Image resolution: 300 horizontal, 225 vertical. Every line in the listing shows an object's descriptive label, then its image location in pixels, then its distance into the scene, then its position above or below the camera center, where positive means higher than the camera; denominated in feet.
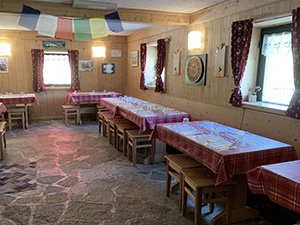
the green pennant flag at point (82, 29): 13.02 +2.43
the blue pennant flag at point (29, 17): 12.04 +2.78
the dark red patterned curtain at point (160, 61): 18.18 +1.10
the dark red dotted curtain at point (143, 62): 21.35 +1.17
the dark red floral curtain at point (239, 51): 11.11 +1.25
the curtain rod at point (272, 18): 9.49 +2.46
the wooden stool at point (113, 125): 15.12 -3.14
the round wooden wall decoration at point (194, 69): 14.48 +0.48
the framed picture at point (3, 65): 22.39 +0.73
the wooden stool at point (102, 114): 17.39 -2.80
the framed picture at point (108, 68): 25.60 +0.75
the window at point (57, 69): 24.11 +0.49
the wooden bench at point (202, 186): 7.28 -3.23
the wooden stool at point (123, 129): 13.61 -2.98
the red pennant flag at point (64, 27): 13.07 +2.49
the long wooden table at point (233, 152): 6.93 -2.21
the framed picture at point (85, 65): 24.68 +0.96
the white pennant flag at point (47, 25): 12.50 +2.51
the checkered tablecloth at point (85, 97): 21.15 -1.91
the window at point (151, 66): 21.61 +0.90
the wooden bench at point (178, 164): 8.49 -3.03
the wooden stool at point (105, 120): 16.39 -3.10
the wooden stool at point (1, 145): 12.82 -3.73
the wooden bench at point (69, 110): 21.08 -3.08
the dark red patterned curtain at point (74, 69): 23.95 +0.55
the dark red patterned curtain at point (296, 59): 8.87 +0.73
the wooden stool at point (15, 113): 19.15 -3.11
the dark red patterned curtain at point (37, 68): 22.80 +0.54
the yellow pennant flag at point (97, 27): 13.25 +2.58
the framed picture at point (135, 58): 23.30 +1.67
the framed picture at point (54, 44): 23.24 +2.80
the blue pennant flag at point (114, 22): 13.46 +2.93
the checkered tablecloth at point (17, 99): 18.98 -1.98
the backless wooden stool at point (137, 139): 12.26 -3.18
